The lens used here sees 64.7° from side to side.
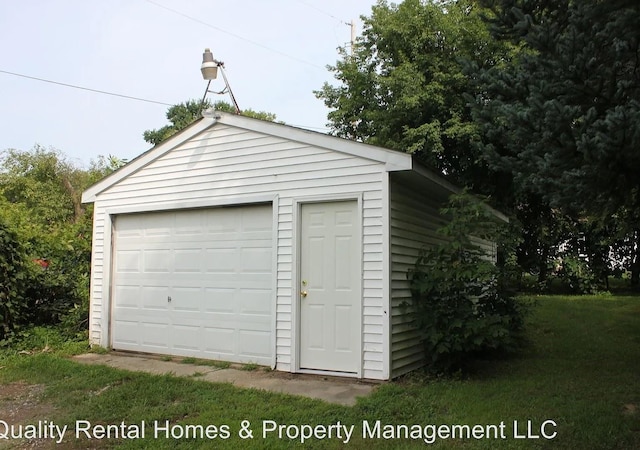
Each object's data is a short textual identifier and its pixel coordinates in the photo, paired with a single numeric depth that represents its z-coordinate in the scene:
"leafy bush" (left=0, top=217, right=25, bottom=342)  8.14
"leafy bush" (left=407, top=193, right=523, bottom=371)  5.95
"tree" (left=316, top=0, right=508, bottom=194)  14.92
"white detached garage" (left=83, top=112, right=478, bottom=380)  6.19
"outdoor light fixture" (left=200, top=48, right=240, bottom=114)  7.79
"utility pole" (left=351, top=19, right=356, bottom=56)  21.20
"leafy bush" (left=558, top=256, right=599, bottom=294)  15.76
